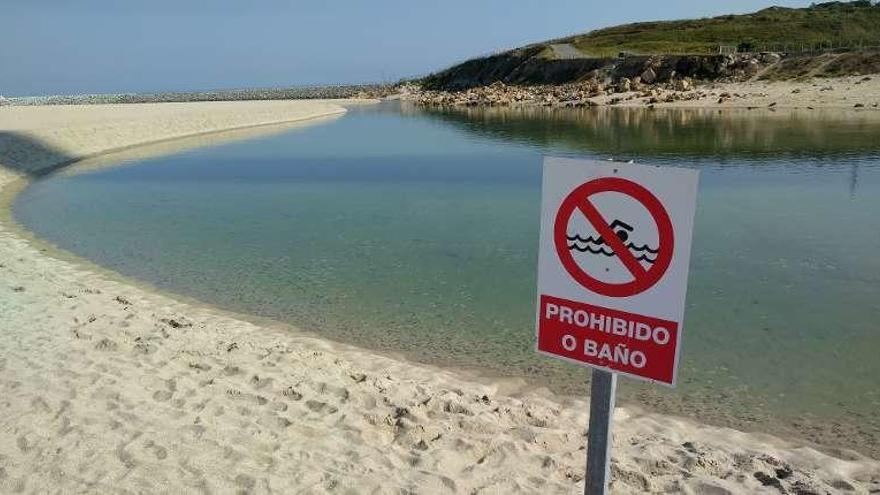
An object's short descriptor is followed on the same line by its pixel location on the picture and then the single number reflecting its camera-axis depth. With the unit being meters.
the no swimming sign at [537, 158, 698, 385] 2.36
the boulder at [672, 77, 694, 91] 58.65
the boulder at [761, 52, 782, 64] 60.00
